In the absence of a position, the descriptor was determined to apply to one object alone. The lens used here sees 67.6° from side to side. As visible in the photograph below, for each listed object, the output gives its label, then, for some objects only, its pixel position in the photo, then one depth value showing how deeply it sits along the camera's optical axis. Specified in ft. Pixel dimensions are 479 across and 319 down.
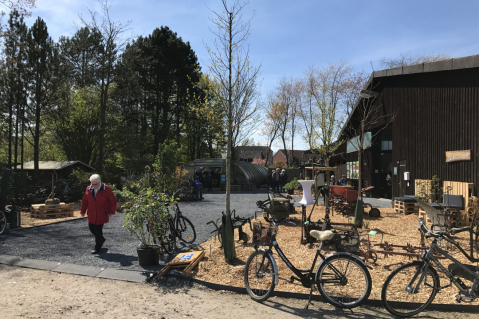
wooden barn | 35.88
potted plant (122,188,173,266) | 20.59
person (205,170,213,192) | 87.51
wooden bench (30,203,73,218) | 41.78
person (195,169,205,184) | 84.92
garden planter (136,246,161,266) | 20.81
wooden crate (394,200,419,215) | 40.29
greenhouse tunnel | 94.43
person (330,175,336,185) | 77.21
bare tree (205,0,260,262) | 23.64
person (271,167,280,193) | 75.32
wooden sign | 35.58
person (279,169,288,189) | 82.65
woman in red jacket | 24.31
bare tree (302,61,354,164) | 69.15
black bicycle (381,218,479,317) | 13.61
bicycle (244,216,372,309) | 14.28
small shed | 67.82
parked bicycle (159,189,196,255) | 23.64
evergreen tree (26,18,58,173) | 69.02
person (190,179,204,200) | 62.69
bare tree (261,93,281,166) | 142.10
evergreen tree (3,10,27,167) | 68.08
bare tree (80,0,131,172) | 77.15
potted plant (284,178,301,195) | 71.18
